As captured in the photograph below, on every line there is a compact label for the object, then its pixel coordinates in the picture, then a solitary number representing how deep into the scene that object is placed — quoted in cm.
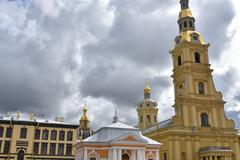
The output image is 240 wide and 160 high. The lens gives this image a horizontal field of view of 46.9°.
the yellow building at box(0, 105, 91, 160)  4531
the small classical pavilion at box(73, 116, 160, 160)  3300
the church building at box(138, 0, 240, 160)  4384
